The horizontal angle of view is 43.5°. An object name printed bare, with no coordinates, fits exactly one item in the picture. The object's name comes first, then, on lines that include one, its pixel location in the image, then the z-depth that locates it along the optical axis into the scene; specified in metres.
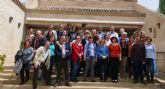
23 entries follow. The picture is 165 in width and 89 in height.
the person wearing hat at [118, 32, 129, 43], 7.18
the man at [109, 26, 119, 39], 7.27
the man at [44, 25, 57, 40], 6.96
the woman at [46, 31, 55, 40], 6.87
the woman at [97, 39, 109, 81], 6.97
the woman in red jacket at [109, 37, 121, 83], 6.98
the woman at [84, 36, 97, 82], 6.88
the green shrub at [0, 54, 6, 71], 7.19
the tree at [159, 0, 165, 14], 15.92
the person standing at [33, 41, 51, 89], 6.47
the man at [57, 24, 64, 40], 7.06
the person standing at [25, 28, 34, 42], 6.92
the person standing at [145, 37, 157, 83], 7.03
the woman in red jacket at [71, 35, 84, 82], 6.83
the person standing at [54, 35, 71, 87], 6.69
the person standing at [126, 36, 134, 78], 7.19
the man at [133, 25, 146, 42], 7.17
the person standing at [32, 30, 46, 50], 6.84
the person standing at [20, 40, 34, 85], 6.73
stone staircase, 6.63
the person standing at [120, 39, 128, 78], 7.21
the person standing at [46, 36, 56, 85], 6.70
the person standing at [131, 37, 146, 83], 6.98
